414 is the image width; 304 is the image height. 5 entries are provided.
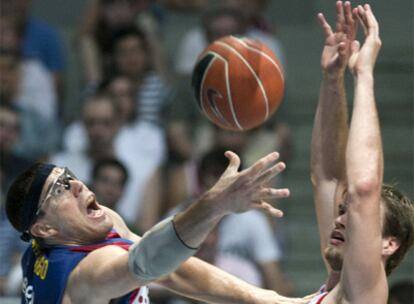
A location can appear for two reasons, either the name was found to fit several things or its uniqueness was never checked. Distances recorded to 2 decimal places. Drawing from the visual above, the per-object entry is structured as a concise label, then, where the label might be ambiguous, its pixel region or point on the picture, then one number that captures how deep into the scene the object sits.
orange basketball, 11.05
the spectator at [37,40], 18.97
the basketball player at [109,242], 8.52
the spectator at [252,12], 18.81
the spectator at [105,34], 18.69
